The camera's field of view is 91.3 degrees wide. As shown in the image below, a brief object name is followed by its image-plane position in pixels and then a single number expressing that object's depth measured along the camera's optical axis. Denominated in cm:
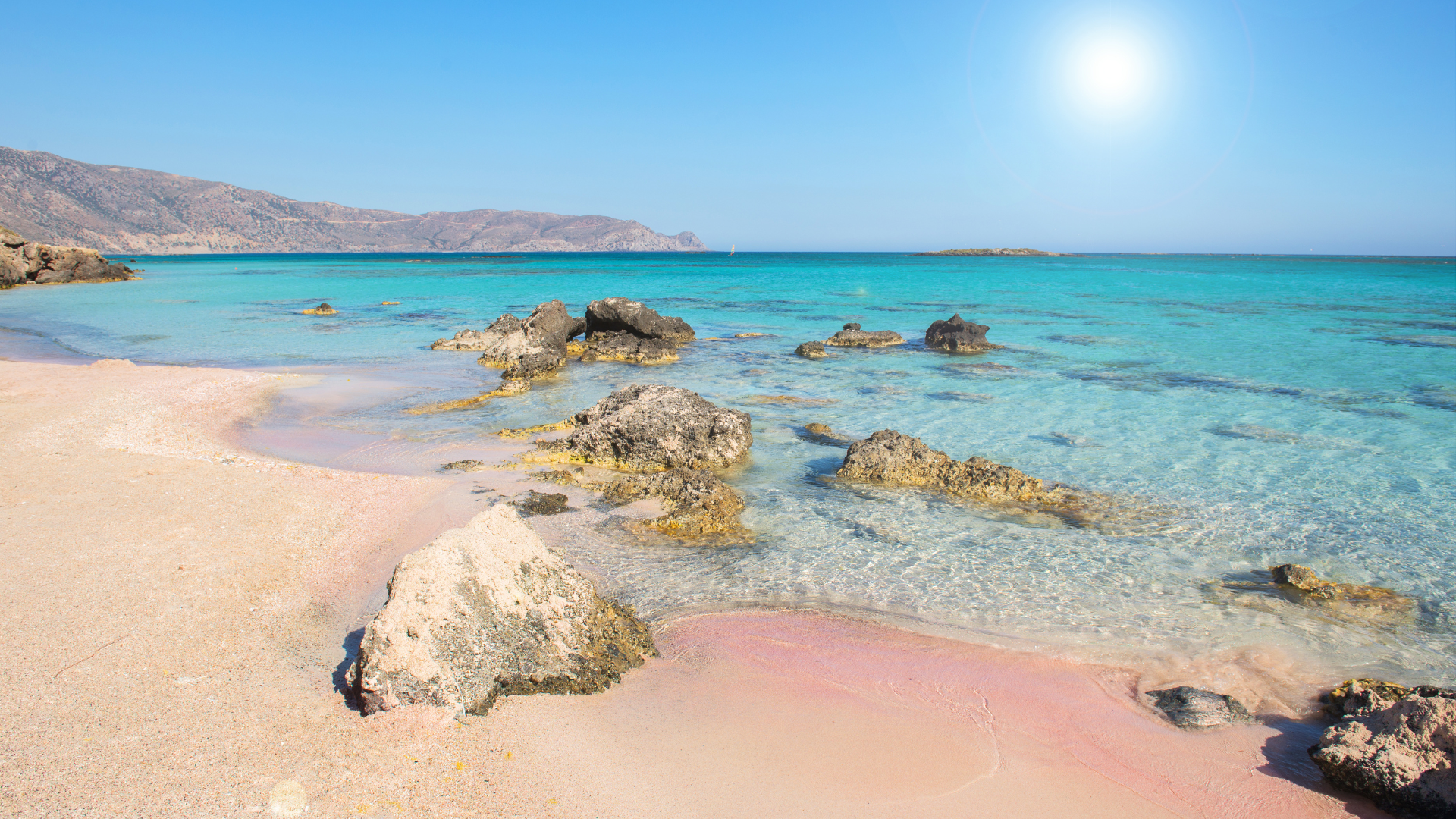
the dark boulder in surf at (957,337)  1892
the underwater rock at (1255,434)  1007
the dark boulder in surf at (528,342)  1460
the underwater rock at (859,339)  1980
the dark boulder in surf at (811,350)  1784
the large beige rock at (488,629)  367
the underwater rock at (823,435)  977
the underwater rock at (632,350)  1742
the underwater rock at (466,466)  808
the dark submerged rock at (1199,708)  401
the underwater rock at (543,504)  689
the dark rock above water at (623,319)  1886
